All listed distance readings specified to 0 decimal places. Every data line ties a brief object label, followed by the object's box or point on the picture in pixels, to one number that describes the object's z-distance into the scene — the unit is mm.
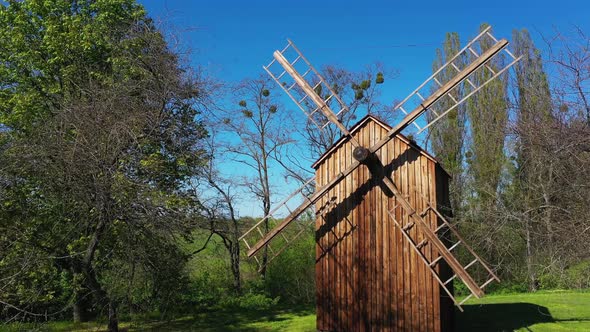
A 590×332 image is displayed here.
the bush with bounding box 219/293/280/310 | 17906
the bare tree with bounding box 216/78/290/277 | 24891
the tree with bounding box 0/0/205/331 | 10016
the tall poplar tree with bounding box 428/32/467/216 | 26667
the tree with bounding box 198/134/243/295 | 17375
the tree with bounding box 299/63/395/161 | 26141
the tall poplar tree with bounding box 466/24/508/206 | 24438
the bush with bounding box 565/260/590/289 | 10270
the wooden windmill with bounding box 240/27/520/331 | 10922
